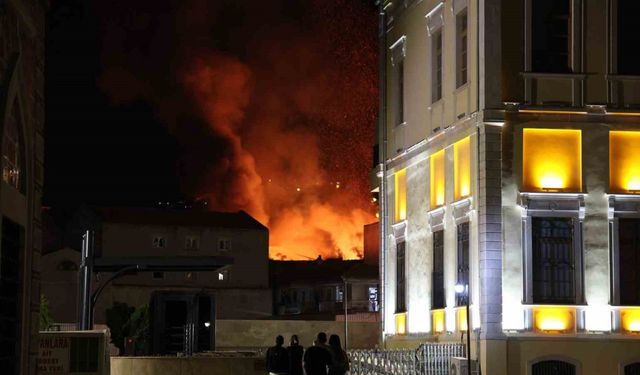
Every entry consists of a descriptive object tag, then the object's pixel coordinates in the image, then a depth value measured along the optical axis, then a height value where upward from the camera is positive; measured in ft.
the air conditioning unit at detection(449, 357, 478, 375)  101.96 -2.82
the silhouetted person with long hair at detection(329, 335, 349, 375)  82.94 -1.81
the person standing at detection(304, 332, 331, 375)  82.79 -1.86
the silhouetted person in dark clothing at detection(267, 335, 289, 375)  93.20 -2.19
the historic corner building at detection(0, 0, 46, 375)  52.26 +6.84
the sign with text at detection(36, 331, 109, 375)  69.56 -1.22
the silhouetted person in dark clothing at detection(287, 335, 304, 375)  92.63 -2.02
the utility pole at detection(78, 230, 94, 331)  91.35 +3.29
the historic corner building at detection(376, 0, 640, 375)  106.01 +12.27
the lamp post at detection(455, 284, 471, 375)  102.17 +2.43
